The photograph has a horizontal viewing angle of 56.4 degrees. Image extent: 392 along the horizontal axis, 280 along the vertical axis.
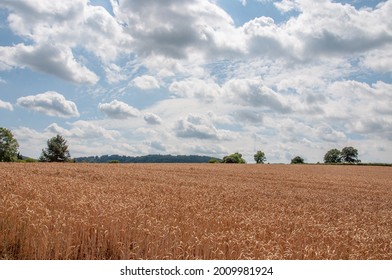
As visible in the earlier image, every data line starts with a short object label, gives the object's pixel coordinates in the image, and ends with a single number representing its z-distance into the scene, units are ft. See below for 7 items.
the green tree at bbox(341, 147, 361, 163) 518.78
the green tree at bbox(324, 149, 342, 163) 528.83
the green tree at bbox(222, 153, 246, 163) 445.37
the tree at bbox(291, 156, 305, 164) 514.56
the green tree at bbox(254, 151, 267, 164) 539.70
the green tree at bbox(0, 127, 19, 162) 316.60
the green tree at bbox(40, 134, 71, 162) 341.21
